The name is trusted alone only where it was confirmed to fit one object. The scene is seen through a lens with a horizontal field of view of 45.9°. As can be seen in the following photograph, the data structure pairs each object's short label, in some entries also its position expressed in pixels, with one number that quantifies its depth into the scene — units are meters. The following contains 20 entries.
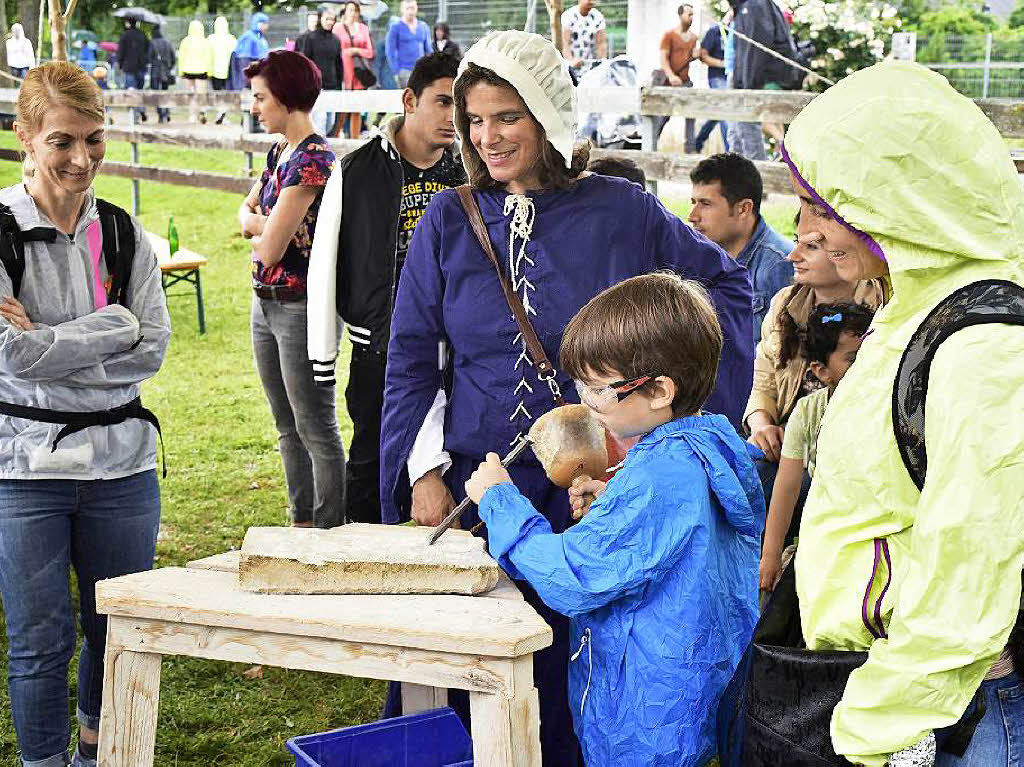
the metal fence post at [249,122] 14.25
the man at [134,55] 22.89
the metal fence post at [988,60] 17.59
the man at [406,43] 17.23
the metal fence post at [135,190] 14.73
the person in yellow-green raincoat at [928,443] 1.44
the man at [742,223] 4.39
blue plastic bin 2.56
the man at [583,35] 13.84
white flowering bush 10.99
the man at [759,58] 9.83
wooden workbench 2.05
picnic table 9.37
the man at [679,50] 13.02
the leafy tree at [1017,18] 20.50
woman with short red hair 4.79
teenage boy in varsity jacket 4.18
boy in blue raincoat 2.13
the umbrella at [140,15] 24.35
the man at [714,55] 13.23
